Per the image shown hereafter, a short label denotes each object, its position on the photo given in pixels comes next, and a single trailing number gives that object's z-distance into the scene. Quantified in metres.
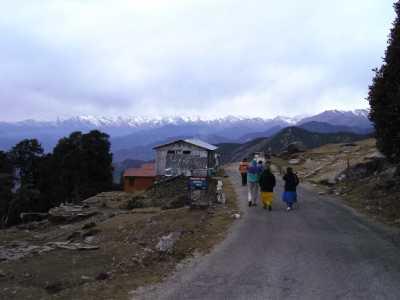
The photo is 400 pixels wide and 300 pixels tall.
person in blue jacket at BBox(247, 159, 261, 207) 21.22
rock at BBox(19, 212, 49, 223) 48.31
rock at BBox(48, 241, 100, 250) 15.12
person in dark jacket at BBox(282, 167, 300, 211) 20.94
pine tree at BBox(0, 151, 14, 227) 60.78
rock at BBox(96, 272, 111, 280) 10.69
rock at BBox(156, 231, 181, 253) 13.00
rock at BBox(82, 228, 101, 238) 19.21
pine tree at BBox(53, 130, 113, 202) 69.84
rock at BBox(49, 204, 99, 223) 31.41
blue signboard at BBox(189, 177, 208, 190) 21.78
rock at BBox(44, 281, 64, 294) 10.24
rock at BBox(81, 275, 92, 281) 10.94
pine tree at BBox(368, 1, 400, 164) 16.78
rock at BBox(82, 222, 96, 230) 21.70
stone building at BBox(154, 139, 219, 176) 54.16
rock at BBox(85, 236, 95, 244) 17.40
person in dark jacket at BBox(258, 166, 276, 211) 20.30
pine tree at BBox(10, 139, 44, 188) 70.50
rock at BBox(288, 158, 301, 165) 51.88
